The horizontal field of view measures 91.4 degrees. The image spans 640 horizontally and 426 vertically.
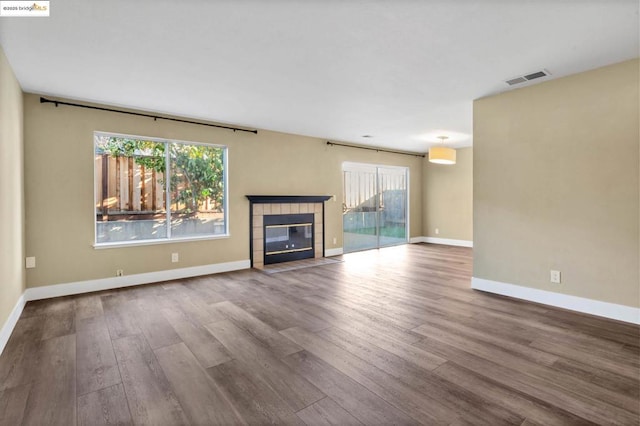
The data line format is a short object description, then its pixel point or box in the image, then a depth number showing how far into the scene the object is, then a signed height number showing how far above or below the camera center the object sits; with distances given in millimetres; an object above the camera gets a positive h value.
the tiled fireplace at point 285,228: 5609 -320
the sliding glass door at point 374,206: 7316 +105
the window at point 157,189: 4293 +349
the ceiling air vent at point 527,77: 3246 +1414
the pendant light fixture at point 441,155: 6277 +1114
